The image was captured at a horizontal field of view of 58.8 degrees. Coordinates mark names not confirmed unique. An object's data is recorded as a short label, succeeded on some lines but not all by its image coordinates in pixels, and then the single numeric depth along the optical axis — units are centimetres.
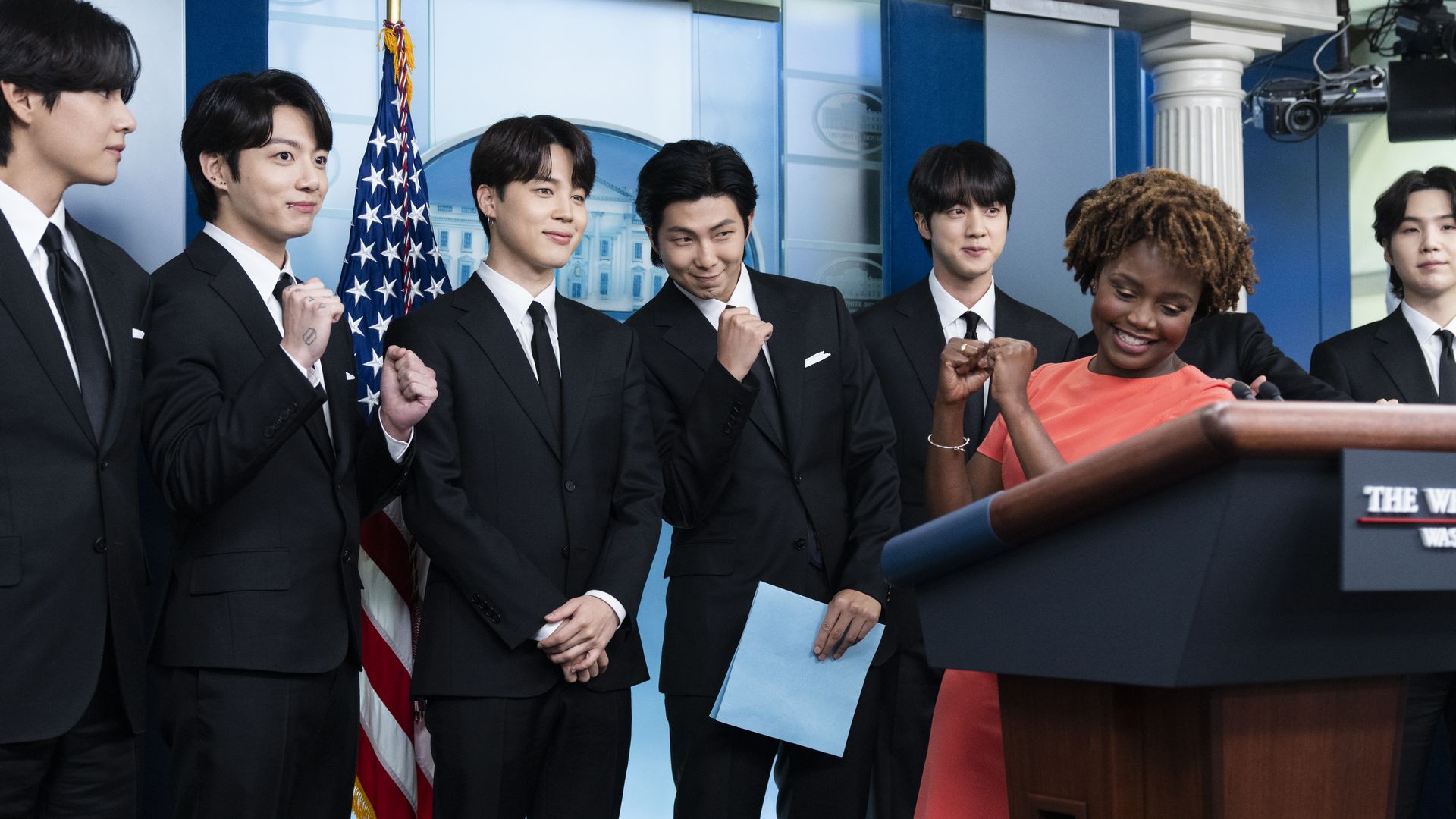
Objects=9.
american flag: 288
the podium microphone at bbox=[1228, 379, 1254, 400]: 140
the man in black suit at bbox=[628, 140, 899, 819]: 260
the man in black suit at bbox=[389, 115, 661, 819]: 234
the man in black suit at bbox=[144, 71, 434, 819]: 211
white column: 464
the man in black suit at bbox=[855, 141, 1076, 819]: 288
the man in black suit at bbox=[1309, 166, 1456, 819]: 333
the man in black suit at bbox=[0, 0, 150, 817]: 188
